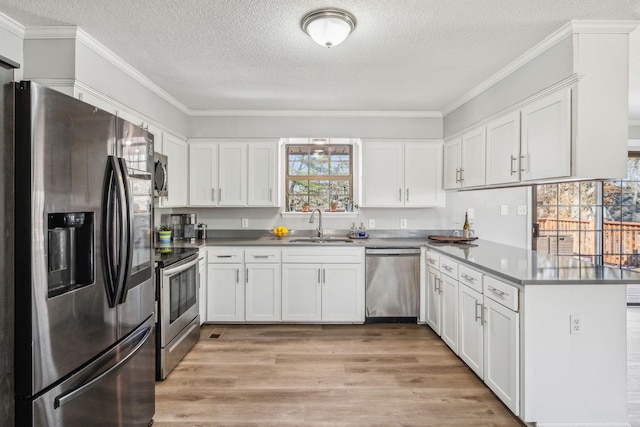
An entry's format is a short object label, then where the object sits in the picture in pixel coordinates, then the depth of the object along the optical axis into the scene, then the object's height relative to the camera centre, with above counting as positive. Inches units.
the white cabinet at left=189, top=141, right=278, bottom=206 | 166.4 +17.8
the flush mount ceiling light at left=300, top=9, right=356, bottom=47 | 82.4 +44.6
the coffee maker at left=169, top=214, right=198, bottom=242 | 162.7 -7.1
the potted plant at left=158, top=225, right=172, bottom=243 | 144.4 -10.1
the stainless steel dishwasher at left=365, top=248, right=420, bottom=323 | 150.9 -31.1
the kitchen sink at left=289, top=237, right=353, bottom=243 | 162.9 -13.6
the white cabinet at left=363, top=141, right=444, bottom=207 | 168.2 +17.9
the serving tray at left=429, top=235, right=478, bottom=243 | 154.6 -12.1
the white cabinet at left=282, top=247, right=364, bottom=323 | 150.9 -32.0
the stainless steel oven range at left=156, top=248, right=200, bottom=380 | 105.7 -31.7
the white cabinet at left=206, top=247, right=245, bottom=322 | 150.8 -30.9
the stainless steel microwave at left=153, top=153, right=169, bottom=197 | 126.3 +12.7
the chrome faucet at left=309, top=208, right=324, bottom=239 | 171.4 -5.6
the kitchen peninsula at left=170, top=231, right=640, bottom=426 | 79.2 -29.8
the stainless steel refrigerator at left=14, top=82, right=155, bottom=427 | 49.1 -8.8
